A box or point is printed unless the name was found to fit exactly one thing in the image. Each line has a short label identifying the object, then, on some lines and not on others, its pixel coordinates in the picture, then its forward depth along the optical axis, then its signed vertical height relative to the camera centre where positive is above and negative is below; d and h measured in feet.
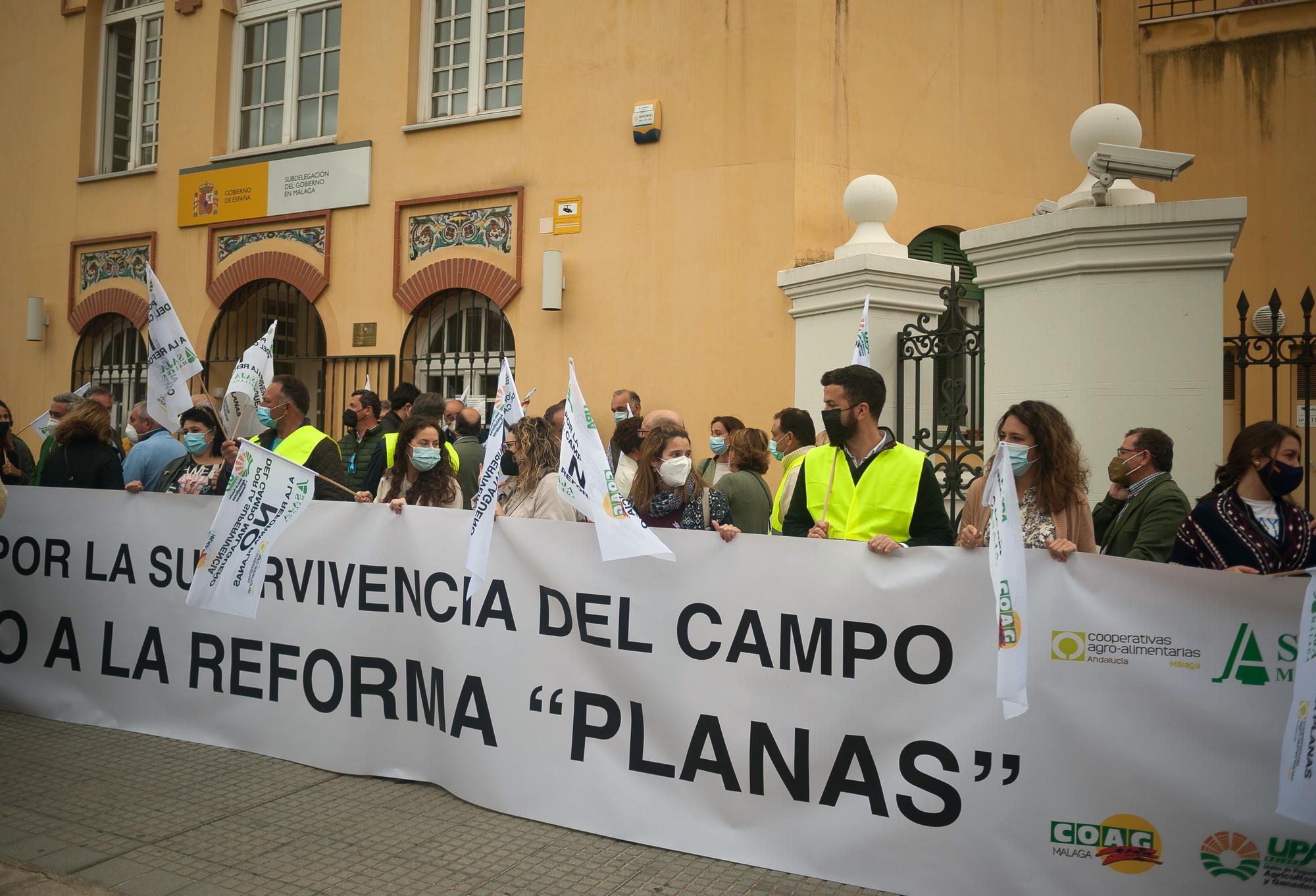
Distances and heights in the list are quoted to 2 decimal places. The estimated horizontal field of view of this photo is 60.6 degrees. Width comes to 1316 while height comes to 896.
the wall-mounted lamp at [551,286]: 37.76 +6.79
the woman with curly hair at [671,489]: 18.48 +0.01
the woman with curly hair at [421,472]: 19.81 +0.23
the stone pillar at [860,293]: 27.76 +5.18
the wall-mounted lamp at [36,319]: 51.06 +7.17
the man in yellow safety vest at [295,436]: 20.51 +0.88
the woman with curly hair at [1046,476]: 14.74 +0.30
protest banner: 12.07 -2.70
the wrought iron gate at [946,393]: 25.72 +2.46
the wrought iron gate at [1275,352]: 20.27 +2.90
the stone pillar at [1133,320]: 21.24 +3.48
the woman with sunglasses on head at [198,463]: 22.31 +0.36
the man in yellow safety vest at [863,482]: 14.69 +0.17
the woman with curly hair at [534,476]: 18.83 +0.19
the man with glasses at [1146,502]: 15.85 -0.02
